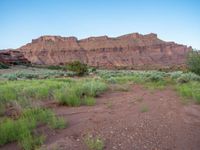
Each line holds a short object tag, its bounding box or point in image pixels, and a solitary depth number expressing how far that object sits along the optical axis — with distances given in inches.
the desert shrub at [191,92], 194.7
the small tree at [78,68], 656.9
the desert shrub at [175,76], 407.7
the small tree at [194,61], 409.3
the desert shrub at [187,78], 339.7
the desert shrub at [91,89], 220.3
